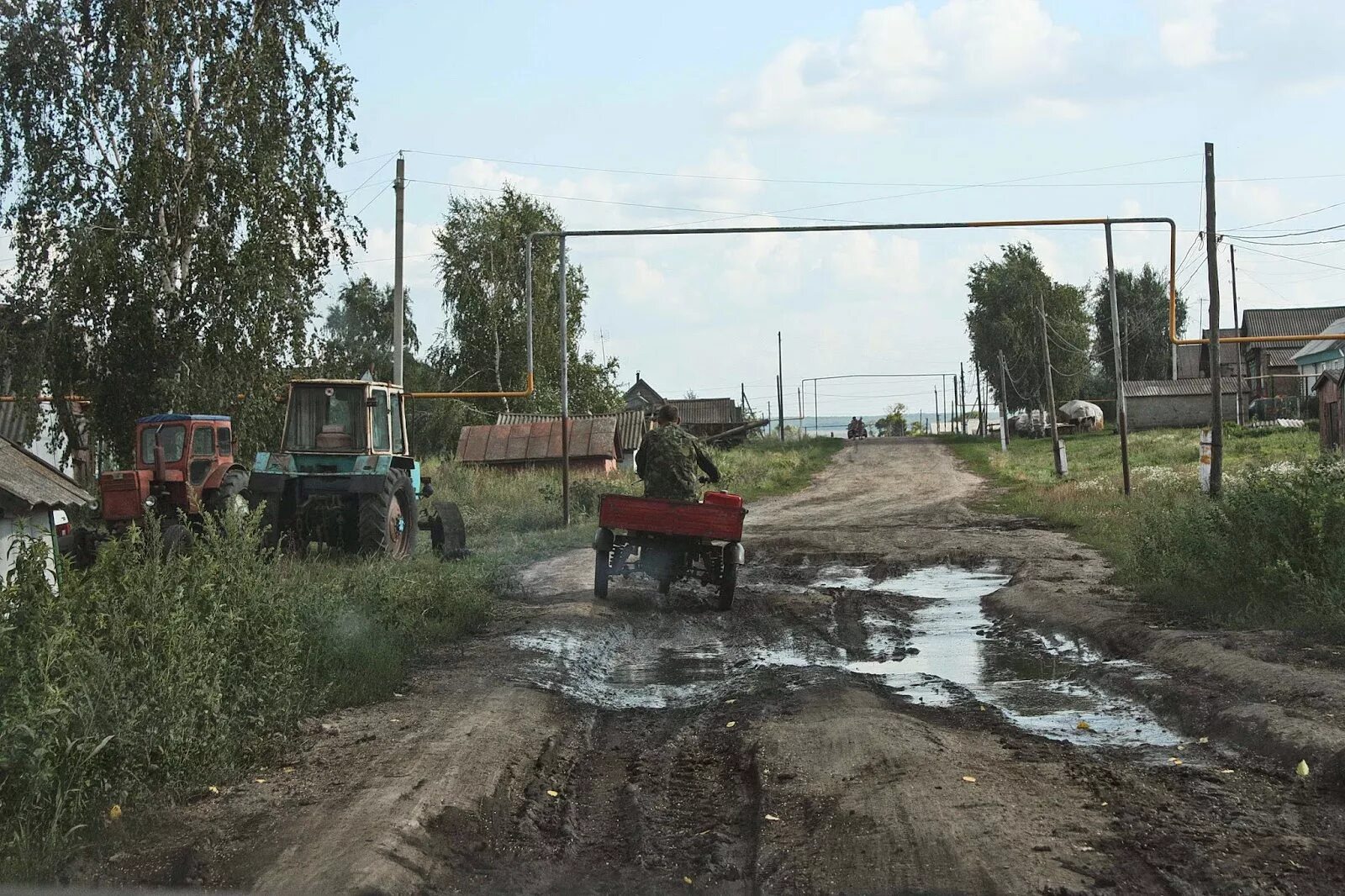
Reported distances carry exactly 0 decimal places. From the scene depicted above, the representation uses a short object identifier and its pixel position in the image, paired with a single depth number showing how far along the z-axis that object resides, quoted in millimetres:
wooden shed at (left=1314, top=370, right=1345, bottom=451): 34125
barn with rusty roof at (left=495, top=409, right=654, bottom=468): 42812
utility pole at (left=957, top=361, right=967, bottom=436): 94150
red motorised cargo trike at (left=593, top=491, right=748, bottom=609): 13016
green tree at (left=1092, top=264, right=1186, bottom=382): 88438
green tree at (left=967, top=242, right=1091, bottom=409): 83000
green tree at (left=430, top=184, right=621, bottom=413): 53250
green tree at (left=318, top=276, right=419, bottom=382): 66750
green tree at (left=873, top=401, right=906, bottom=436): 107188
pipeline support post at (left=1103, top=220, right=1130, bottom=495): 25578
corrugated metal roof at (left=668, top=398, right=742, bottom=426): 73438
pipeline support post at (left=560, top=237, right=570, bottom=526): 23378
